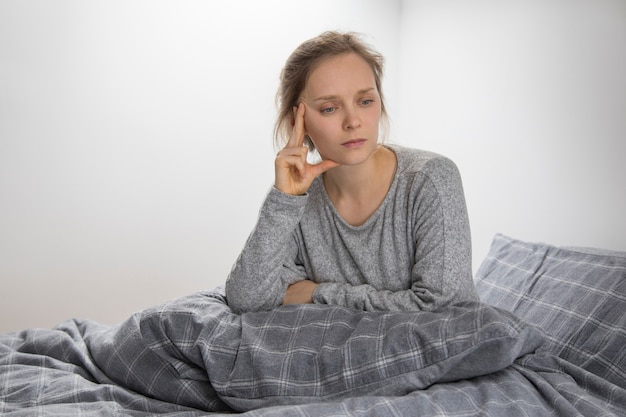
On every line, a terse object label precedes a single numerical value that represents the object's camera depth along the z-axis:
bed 1.41
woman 1.76
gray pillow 1.73
